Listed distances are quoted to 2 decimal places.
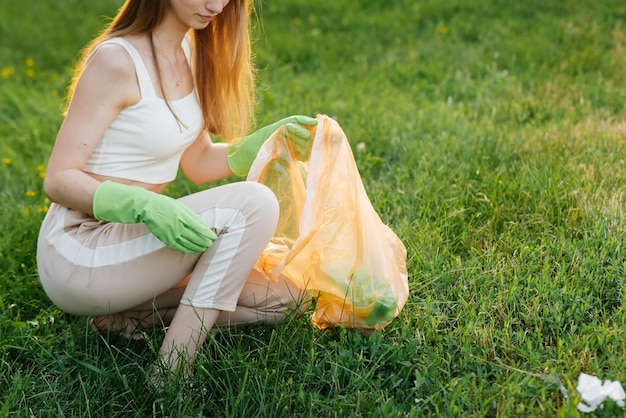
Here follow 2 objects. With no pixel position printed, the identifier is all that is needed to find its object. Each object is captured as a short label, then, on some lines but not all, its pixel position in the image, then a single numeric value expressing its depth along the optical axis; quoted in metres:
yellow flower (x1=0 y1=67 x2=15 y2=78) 5.31
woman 2.11
